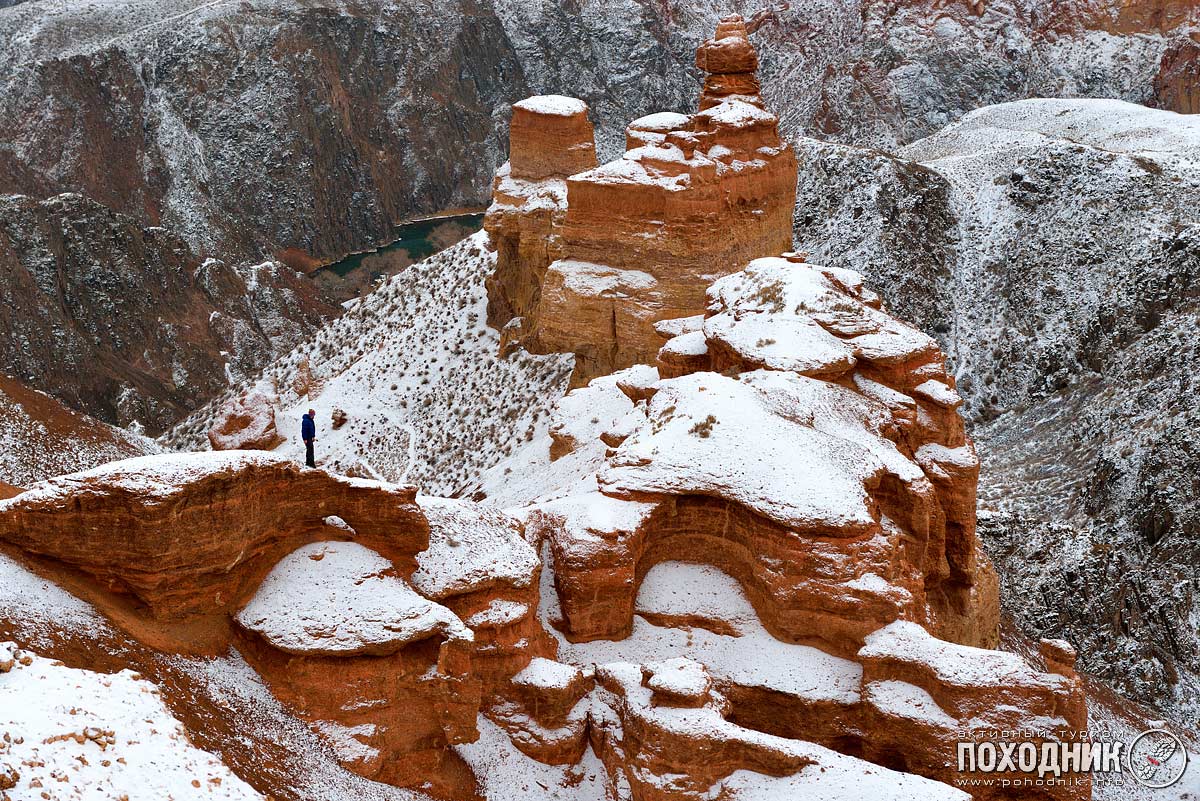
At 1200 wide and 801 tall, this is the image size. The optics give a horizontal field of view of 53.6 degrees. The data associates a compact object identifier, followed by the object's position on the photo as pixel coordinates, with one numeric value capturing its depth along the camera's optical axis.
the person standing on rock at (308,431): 36.69
